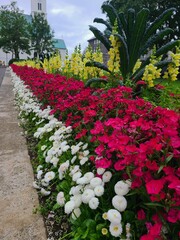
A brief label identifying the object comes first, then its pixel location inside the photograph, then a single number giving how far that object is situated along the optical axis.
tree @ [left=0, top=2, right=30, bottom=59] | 42.06
